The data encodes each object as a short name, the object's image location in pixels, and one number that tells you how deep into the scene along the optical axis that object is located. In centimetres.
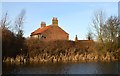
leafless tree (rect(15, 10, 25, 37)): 2393
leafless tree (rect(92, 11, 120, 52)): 2414
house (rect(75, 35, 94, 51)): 2582
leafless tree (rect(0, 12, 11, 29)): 2058
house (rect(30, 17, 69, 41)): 3568
